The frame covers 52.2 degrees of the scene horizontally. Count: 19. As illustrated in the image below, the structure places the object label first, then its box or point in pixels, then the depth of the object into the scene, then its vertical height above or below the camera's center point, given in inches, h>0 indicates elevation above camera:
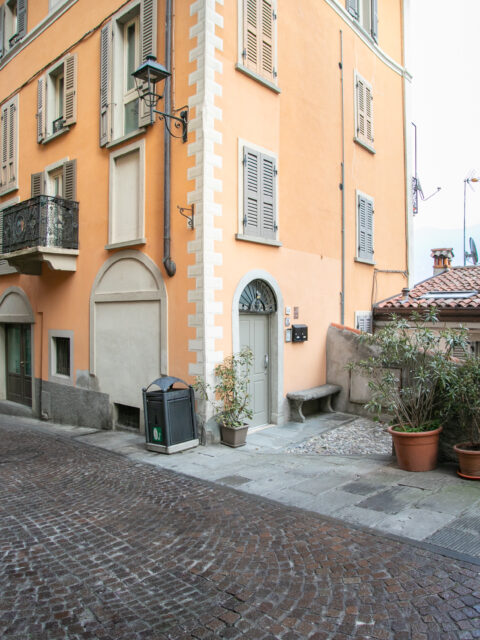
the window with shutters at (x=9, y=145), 516.1 +191.5
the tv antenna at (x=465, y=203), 953.5 +246.3
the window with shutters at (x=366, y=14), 468.1 +306.4
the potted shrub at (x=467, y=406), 219.9 -39.4
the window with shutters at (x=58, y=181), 418.0 +131.1
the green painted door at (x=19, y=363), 503.8 -42.8
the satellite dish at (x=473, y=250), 838.5 +123.5
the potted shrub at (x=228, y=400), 296.7 -48.3
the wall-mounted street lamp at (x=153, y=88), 275.6 +142.3
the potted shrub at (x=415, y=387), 235.0 -32.6
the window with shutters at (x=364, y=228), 470.3 +92.5
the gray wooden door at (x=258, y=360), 342.0 -27.8
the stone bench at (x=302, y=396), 360.5 -55.8
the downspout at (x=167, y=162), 315.6 +103.9
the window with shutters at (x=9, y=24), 525.3 +333.8
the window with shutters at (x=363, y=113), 467.8 +204.3
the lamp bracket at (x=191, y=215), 303.4 +66.6
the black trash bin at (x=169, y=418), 284.0 -56.7
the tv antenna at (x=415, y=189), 582.9 +160.3
